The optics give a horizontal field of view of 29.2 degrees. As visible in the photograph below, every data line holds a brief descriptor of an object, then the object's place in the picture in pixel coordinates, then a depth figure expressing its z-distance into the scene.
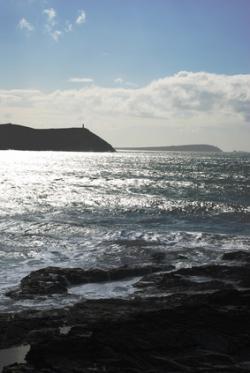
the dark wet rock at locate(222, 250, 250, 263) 21.64
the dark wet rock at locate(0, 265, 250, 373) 10.11
